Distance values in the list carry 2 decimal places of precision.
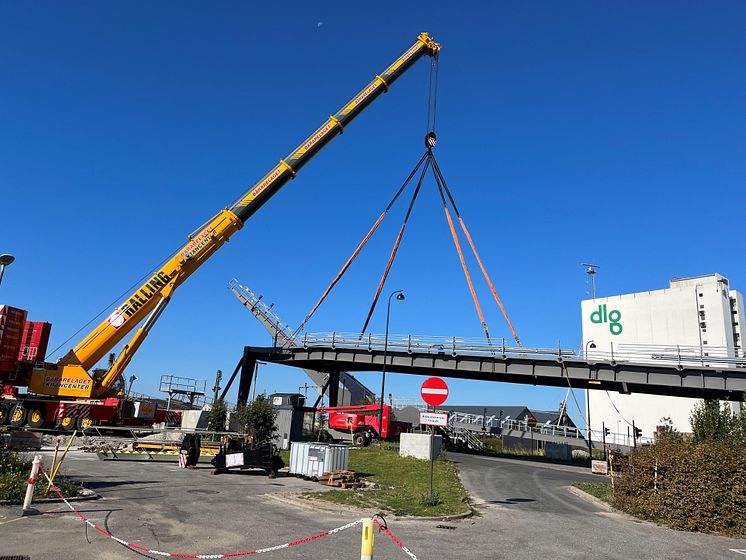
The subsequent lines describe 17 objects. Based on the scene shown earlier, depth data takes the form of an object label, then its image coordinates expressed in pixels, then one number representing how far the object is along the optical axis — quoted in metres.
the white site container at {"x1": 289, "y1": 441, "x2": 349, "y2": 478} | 18.55
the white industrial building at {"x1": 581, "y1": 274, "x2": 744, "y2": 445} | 66.88
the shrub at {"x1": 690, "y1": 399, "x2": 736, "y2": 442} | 20.54
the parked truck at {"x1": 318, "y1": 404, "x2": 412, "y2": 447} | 40.03
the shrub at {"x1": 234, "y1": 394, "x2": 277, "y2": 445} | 27.27
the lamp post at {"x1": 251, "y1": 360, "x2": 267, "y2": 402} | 44.62
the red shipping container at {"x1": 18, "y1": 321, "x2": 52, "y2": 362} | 22.94
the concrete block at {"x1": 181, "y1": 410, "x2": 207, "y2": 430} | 31.75
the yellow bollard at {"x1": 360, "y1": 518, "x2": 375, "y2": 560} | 4.89
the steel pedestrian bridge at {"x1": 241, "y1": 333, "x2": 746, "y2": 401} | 32.12
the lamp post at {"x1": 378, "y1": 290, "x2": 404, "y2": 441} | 36.69
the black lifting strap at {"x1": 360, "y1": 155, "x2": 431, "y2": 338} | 44.28
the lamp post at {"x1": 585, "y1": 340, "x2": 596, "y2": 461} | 67.50
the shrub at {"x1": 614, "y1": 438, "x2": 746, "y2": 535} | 12.13
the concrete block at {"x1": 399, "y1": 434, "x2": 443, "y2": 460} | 27.86
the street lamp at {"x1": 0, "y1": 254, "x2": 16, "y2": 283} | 13.09
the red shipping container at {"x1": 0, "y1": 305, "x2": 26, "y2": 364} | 20.89
